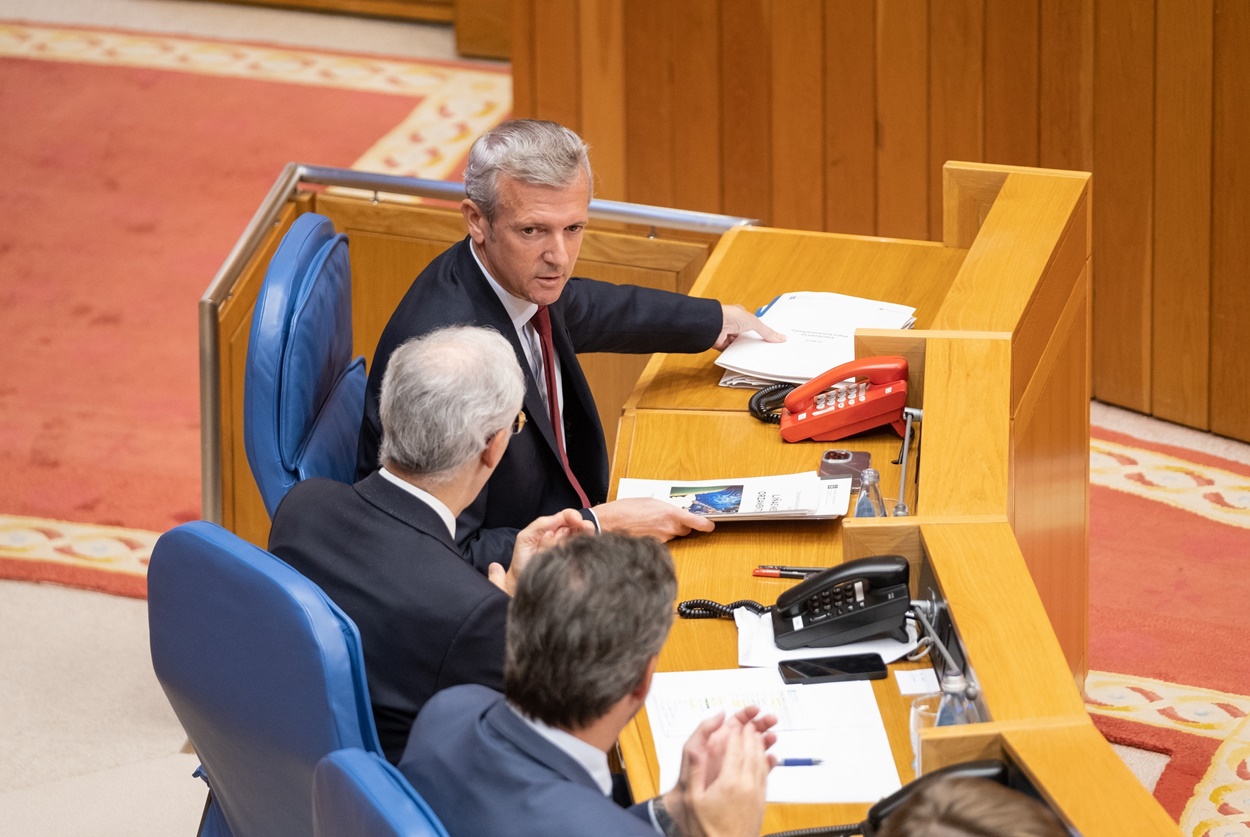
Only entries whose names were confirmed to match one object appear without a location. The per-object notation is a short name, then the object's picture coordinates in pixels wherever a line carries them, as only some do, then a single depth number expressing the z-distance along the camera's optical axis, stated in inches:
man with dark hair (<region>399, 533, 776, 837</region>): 325.9
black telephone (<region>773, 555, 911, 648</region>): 347.3
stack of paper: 382.1
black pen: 356.6
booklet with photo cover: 361.7
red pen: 356.5
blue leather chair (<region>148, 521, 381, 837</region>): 334.9
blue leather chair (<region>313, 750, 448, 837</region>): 320.8
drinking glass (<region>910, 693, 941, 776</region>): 339.3
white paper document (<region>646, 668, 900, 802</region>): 338.4
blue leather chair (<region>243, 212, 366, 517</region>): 366.9
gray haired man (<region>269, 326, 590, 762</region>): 342.6
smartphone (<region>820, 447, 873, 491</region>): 366.9
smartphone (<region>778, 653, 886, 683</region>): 346.2
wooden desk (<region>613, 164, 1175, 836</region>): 335.1
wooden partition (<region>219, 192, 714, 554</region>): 408.7
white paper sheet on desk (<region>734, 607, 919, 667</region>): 348.4
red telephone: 371.6
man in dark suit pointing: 370.4
